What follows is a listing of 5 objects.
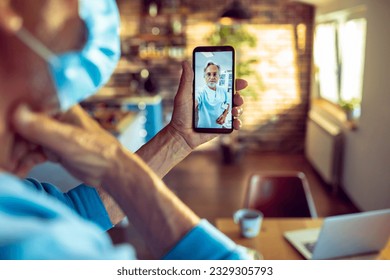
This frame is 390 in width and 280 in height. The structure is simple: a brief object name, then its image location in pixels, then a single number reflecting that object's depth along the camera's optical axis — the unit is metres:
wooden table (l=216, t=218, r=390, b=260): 1.33
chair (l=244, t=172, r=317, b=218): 1.86
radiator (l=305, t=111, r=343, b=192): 3.67
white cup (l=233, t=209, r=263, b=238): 1.43
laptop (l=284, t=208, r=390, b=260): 1.17
